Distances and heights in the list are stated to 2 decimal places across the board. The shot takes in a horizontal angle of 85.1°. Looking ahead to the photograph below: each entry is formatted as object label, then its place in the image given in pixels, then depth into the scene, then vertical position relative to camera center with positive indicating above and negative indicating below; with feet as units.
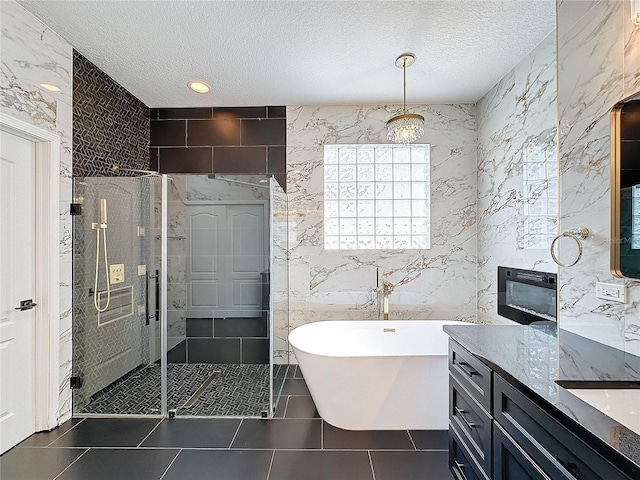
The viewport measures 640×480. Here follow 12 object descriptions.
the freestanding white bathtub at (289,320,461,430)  7.49 -3.25
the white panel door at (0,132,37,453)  7.01 -0.91
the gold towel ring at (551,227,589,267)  5.32 +0.08
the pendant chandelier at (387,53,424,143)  8.63 +2.91
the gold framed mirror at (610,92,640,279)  4.50 +0.69
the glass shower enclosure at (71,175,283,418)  8.77 -1.09
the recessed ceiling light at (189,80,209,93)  10.25 +4.66
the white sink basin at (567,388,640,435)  3.07 -1.58
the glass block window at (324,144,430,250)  12.05 +1.52
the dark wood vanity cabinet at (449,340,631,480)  3.03 -2.14
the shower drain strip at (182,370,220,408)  8.99 -4.11
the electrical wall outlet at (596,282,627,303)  4.66 -0.72
